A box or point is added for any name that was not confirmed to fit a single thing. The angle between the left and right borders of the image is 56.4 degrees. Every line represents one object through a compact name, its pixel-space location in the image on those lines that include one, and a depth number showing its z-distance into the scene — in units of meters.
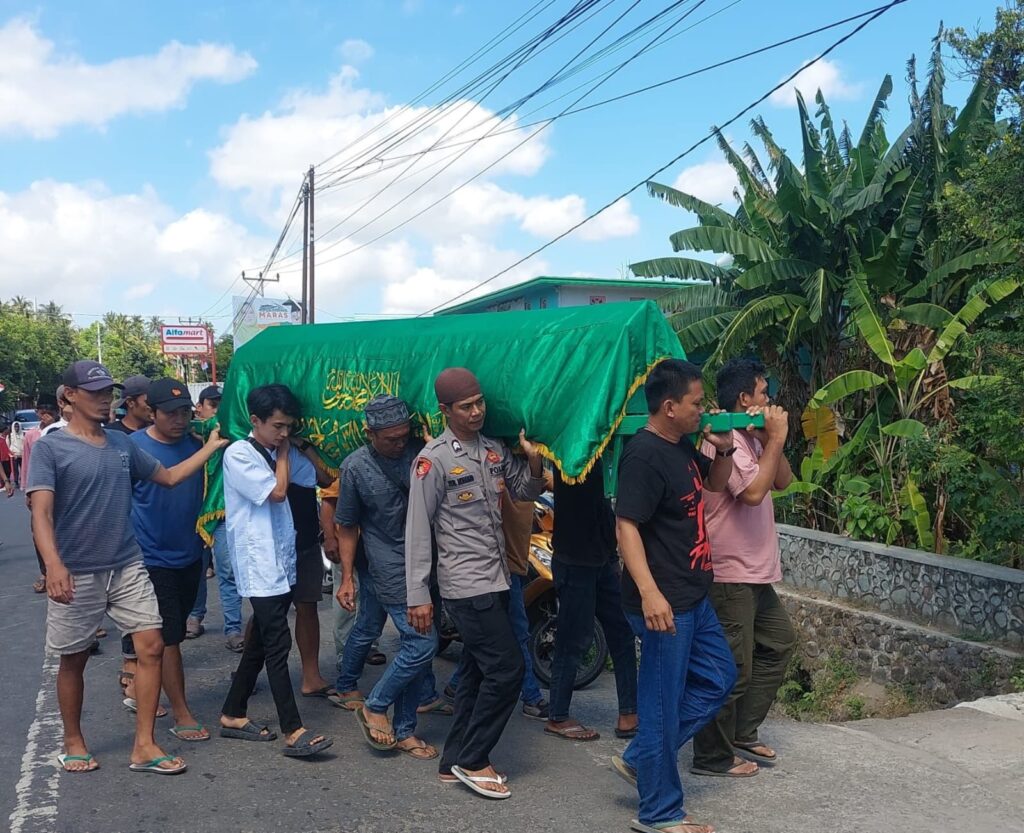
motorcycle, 5.90
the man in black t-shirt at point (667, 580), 3.61
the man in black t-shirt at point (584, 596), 4.84
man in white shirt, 4.60
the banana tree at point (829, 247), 8.99
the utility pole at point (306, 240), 24.75
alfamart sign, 45.16
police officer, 4.10
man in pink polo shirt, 4.23
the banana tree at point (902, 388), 8.17
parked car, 28.84
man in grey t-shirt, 4.35
